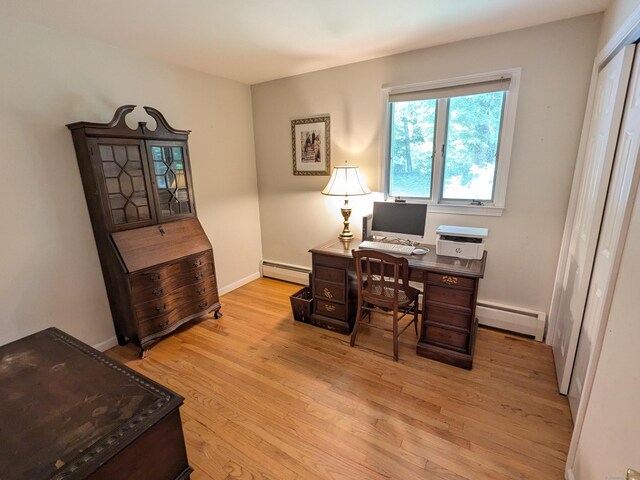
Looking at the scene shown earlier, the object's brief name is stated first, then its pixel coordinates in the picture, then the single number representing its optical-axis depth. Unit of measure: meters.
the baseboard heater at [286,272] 3.65
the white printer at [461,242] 2.15
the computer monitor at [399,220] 2.44
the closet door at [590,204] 1.51
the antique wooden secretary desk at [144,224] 2.12
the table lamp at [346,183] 2.66
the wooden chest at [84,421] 0.94
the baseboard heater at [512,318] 2.43
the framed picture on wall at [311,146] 3.10
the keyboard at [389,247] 2.35
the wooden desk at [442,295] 2.06
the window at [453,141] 2.31
